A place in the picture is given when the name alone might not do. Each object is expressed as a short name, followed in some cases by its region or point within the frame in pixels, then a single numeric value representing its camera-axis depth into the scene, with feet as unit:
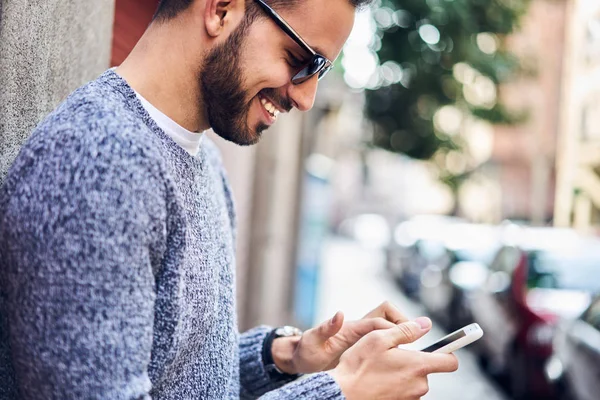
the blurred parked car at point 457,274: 36.65
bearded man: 3.52
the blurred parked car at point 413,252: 50.67
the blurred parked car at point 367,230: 117.06
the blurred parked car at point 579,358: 16.93
